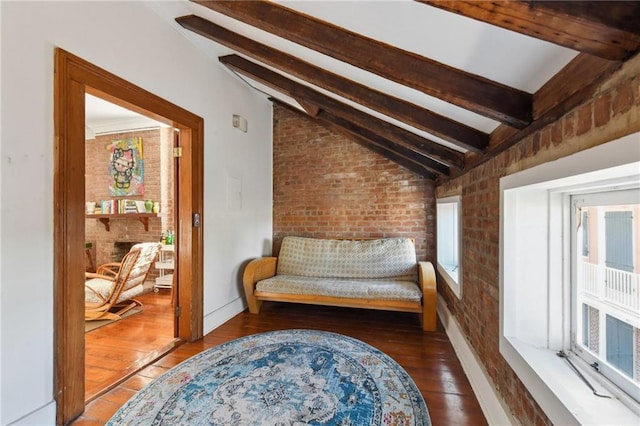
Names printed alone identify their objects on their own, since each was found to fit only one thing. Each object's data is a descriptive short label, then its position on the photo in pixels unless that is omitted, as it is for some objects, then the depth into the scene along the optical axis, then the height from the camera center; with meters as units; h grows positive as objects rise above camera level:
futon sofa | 2.69 -0.79
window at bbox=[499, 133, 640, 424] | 0.88 -0.33
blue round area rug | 1.49 -1.15
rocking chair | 2.90 -0.82
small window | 3.22 -0.29
